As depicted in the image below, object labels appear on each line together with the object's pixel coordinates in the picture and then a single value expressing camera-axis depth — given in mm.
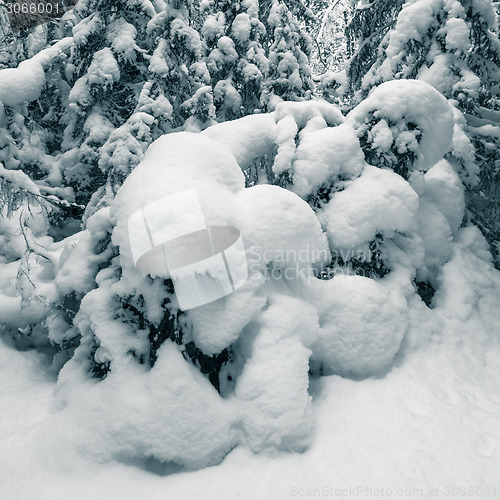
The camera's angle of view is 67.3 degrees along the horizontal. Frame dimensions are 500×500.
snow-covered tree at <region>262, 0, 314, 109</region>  10375
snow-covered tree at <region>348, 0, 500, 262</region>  5238
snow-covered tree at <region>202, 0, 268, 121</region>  9492
